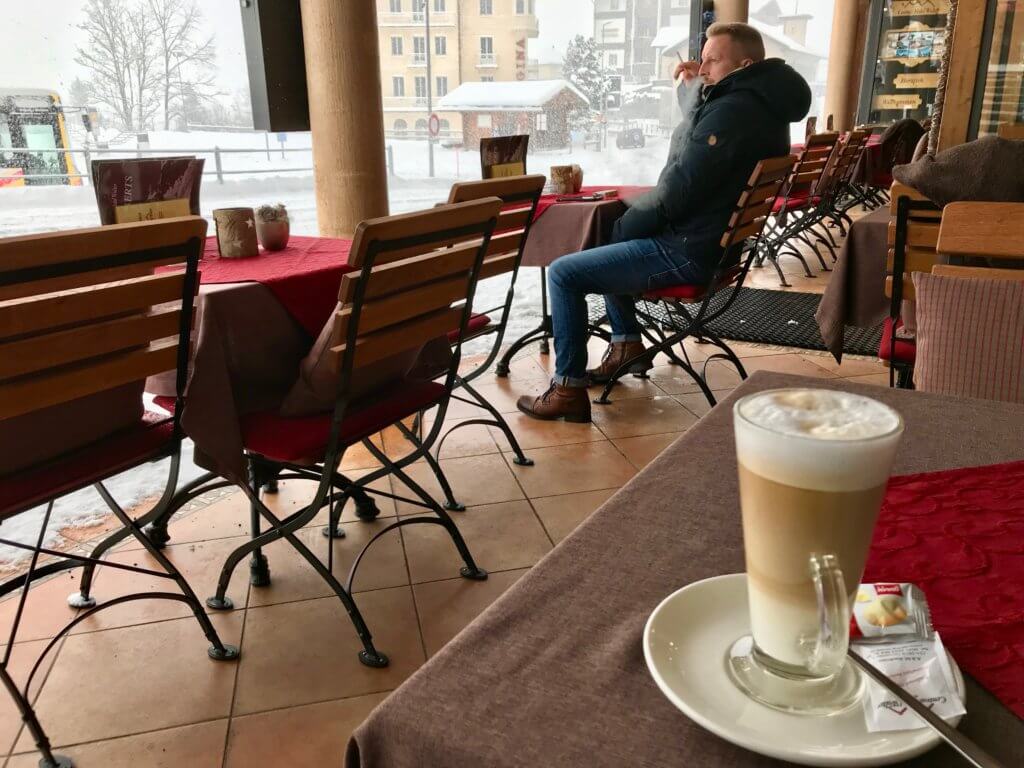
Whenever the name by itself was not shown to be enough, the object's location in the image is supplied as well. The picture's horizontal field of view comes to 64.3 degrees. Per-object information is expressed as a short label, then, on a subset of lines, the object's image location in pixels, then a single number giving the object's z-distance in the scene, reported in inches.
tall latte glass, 15.9
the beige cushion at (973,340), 55.8
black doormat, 161.5
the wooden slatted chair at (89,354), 49.6
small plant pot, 83.7
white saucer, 15.1
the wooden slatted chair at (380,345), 63.0
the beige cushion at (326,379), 66.1
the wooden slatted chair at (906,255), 87.1
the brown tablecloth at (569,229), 123.1
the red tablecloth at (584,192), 124.6
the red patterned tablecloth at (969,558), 18.7
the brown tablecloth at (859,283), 106.5
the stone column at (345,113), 127.2
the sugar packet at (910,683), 15.6
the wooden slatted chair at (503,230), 89.9
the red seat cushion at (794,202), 202.2
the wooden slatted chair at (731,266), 111.7
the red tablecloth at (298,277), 70.0
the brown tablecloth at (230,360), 64.7
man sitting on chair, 113.4
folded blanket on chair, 83.5
